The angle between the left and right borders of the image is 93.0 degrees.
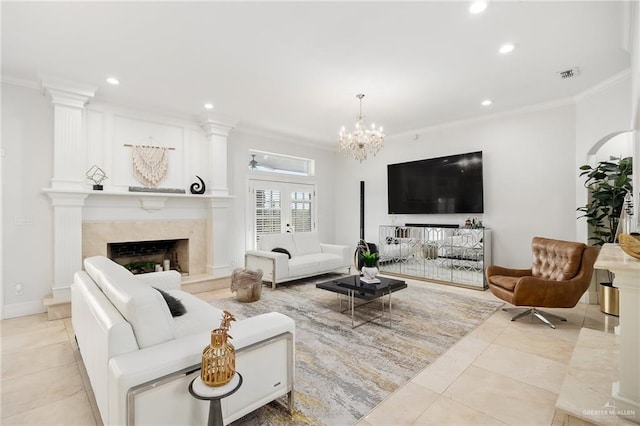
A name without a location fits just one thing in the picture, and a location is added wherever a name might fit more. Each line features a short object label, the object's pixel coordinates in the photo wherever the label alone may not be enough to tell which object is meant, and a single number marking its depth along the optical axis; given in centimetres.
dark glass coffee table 355
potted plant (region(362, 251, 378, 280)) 381
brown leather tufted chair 341
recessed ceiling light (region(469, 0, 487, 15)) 247
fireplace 455
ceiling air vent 368
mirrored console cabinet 527
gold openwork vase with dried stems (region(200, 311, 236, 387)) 146
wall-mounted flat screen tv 558
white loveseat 518
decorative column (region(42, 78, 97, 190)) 405
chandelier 428
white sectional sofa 142
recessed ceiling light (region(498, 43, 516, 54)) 310
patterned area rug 208
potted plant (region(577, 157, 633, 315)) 370
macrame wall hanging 494
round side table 141
